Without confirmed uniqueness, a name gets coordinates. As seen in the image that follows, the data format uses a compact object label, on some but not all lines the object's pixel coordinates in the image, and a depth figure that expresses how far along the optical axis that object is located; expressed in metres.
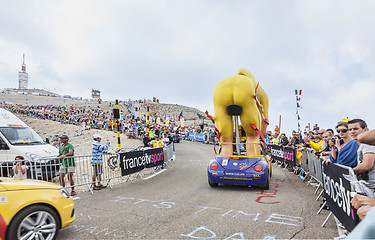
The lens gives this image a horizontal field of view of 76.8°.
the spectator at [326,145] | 6.47
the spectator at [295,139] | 10.99
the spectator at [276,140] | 14.50
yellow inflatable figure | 7.44
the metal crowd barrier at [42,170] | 6.68
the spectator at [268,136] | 17.47
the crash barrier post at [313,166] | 6.42
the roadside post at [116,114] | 10.84
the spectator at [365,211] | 0.81
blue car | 6.91
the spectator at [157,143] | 14.50
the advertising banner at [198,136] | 30.69
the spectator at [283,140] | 12.88
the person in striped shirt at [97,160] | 7.64
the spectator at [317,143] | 8.33
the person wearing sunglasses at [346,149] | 3.93
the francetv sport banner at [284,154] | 10.45
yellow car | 3.29
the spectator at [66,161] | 7.09
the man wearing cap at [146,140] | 13.47
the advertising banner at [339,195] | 3.02
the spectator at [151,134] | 22.35
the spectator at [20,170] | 6.45
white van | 7.98
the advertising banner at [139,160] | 8.61
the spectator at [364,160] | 3.02
